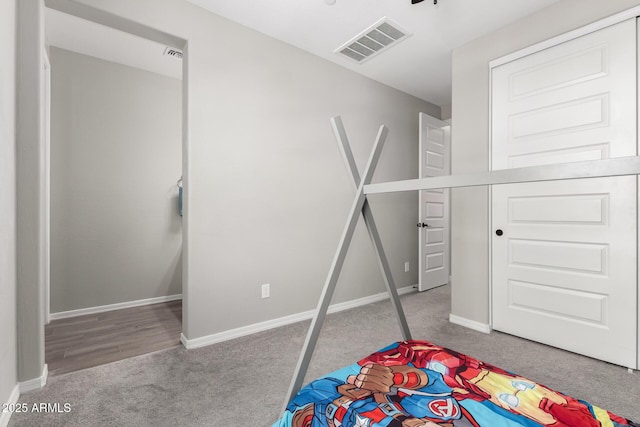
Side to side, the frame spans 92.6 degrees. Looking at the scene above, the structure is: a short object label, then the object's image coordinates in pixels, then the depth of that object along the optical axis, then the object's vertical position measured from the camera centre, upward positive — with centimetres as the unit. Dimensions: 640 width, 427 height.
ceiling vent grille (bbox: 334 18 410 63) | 261 +157
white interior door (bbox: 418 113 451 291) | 391 -1
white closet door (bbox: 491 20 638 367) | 204 +4
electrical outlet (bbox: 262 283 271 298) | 271 -71
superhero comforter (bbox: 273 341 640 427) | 97 -67
